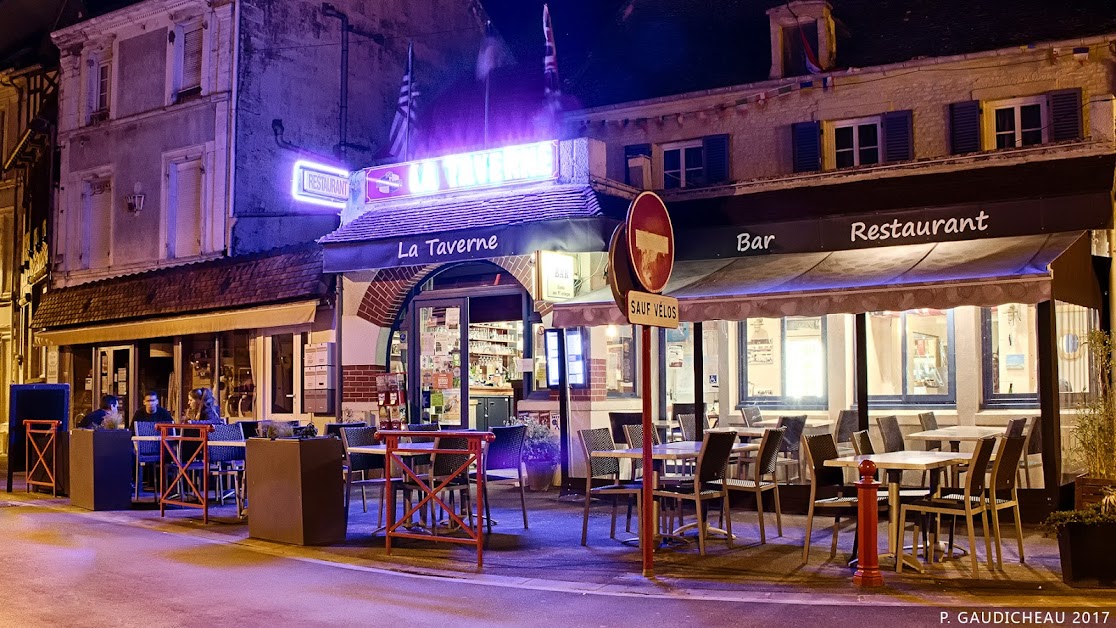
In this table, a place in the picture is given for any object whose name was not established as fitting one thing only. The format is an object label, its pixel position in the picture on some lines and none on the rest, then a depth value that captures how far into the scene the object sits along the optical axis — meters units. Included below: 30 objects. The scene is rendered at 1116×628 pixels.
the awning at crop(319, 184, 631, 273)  12.65
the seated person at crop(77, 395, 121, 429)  13.58
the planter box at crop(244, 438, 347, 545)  9.55
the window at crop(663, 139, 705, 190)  14.45
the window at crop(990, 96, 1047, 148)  12.46
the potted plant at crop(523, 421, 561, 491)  13.70
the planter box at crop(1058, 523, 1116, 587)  7.28
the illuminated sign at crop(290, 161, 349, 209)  15.46
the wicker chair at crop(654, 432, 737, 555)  8.98
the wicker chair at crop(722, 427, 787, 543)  9.41
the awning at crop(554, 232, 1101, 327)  9.74
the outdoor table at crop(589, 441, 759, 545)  9.33
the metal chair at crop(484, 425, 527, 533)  10.57
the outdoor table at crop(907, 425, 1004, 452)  10.77
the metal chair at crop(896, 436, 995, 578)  7.99
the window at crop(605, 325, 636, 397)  13.94
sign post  7.70
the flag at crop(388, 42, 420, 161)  17.02
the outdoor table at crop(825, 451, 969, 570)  8.02
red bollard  7.44
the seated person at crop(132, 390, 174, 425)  14.01
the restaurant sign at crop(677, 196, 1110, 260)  11.54
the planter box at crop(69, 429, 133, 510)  12.32
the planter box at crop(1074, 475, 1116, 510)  8.24
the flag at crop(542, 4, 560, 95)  14.98
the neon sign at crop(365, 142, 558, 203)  13.77
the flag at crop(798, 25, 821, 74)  13.60
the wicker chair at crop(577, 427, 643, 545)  9.38
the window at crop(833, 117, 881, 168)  13.41
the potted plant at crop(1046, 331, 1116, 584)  7.30
